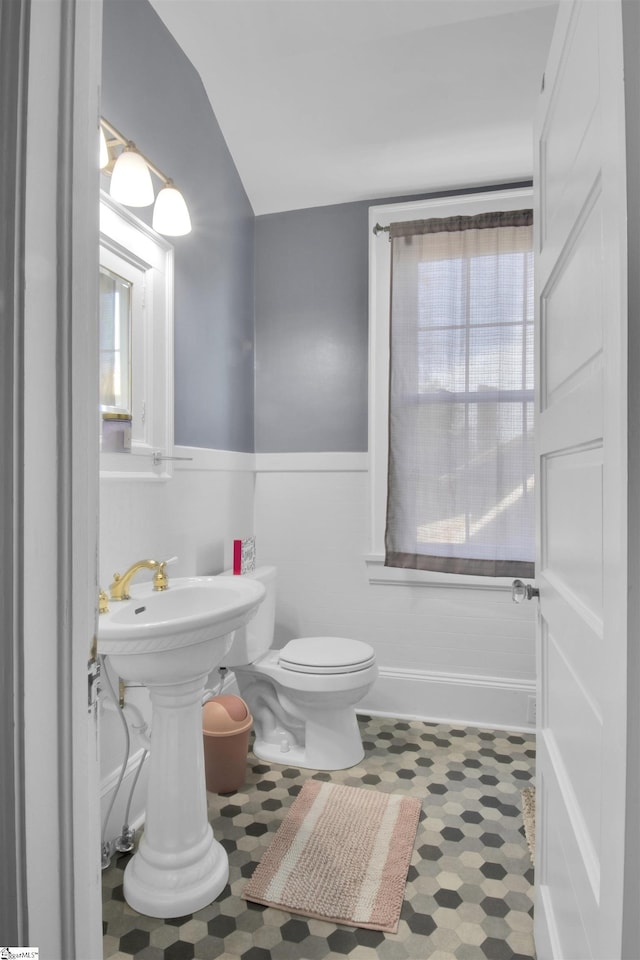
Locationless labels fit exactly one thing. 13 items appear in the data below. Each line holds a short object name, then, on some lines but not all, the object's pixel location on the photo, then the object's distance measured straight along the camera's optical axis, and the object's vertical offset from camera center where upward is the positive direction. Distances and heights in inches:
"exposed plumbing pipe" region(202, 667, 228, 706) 92.9 -33.0
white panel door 25.3 +0.1
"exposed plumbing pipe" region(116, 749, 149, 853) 71.2 -42.7
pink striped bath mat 62.9 -44.2
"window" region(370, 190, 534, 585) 103.7 +16.4
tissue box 98.3 -11.8
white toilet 89.1 -31.7
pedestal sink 59.5 -32.8
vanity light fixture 66.0 +35.0
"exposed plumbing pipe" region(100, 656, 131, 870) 68.0 -36.8
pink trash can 84.1 -37.1
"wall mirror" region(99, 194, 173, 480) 72.6 +18.2
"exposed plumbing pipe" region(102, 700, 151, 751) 72.5 -29.6
